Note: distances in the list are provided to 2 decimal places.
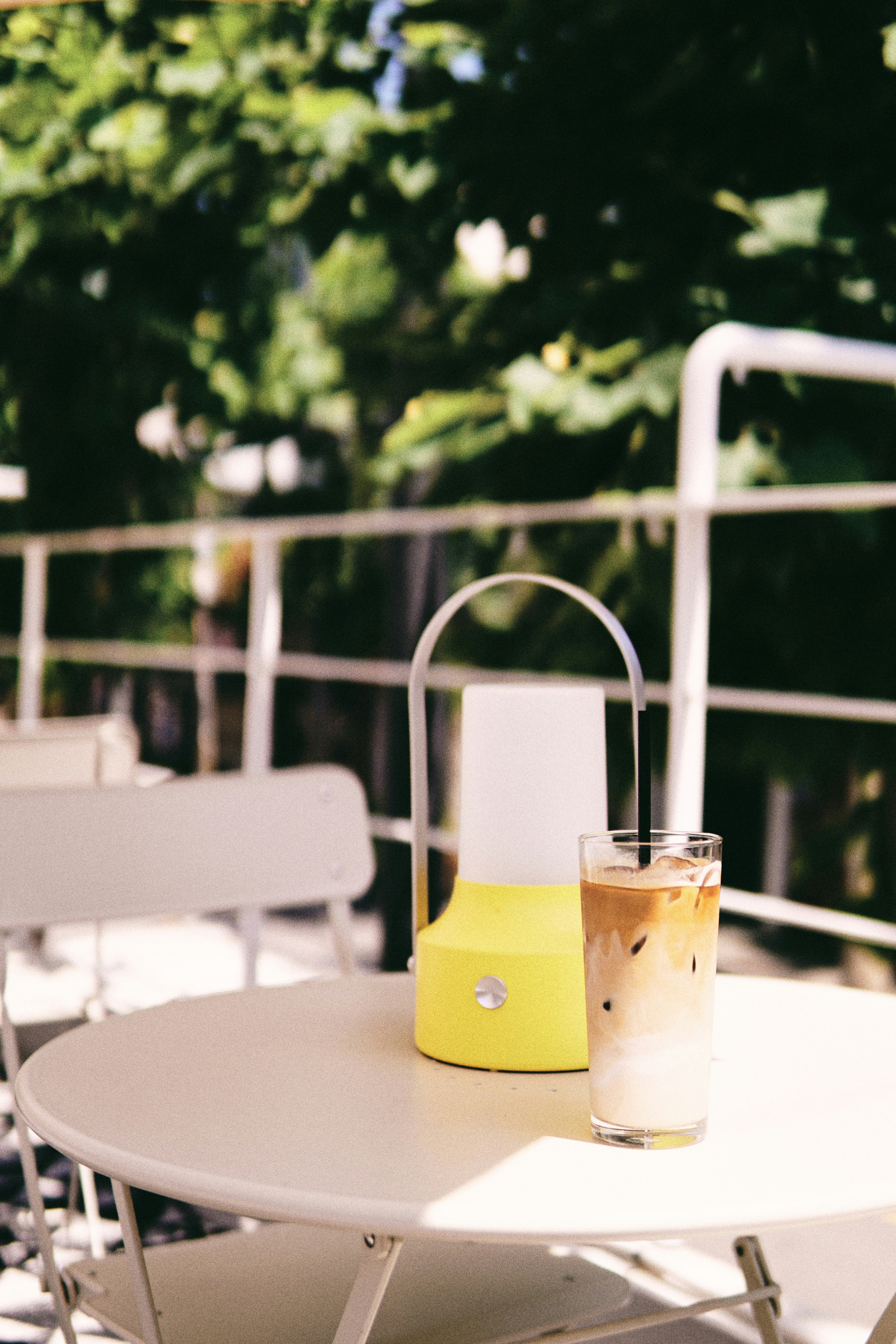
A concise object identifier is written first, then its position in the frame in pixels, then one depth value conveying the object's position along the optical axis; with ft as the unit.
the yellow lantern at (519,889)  2.65
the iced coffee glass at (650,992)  2.22
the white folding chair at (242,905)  3.18
